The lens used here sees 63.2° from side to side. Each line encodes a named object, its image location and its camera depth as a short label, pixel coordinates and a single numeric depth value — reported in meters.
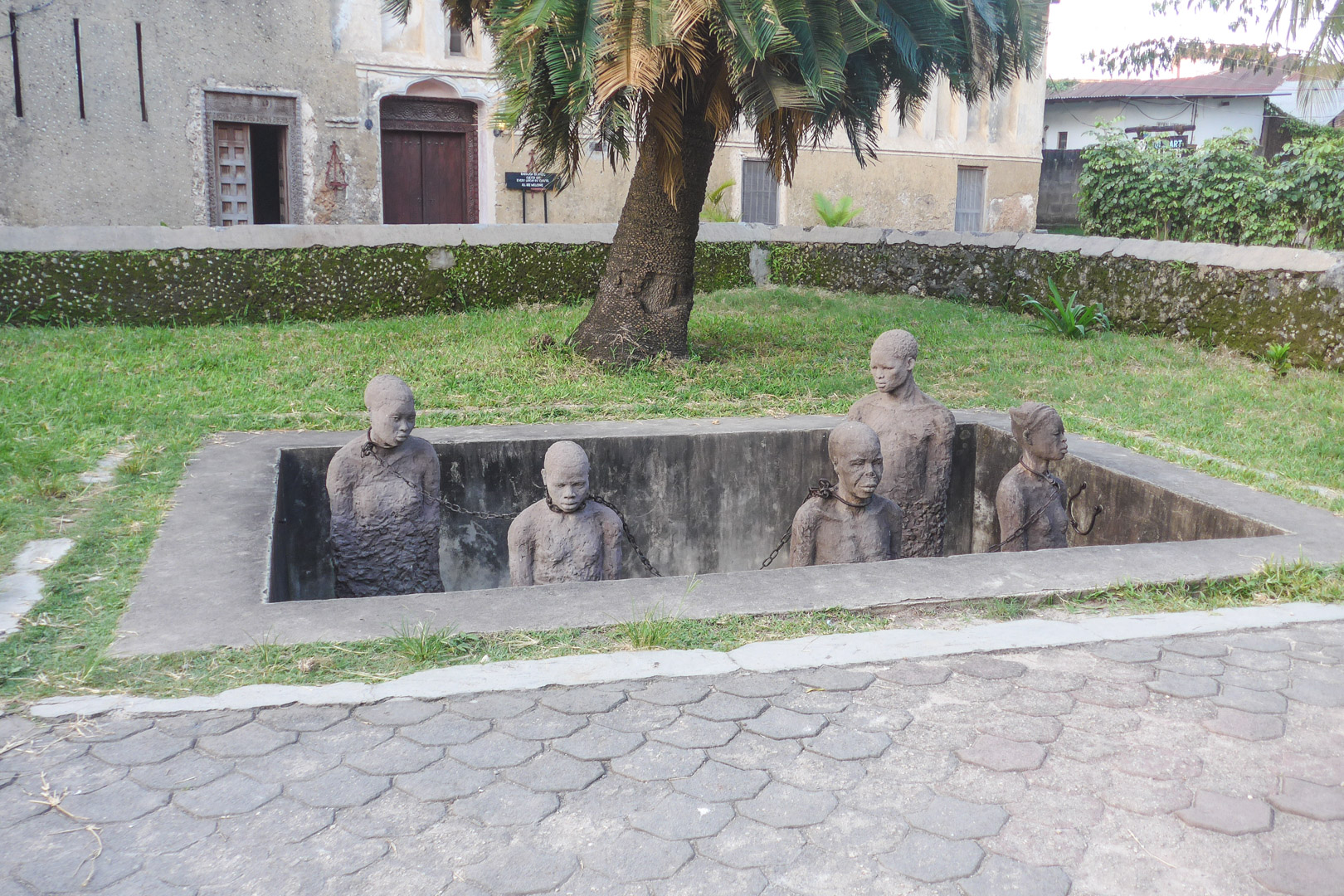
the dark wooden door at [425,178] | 15.94
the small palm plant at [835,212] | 16.27
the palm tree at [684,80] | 6.97
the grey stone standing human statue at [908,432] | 5.65
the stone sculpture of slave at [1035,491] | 5.37
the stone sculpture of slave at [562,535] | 4.50
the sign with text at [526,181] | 16.05
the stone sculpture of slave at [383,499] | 4.99
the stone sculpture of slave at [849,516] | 4.85
